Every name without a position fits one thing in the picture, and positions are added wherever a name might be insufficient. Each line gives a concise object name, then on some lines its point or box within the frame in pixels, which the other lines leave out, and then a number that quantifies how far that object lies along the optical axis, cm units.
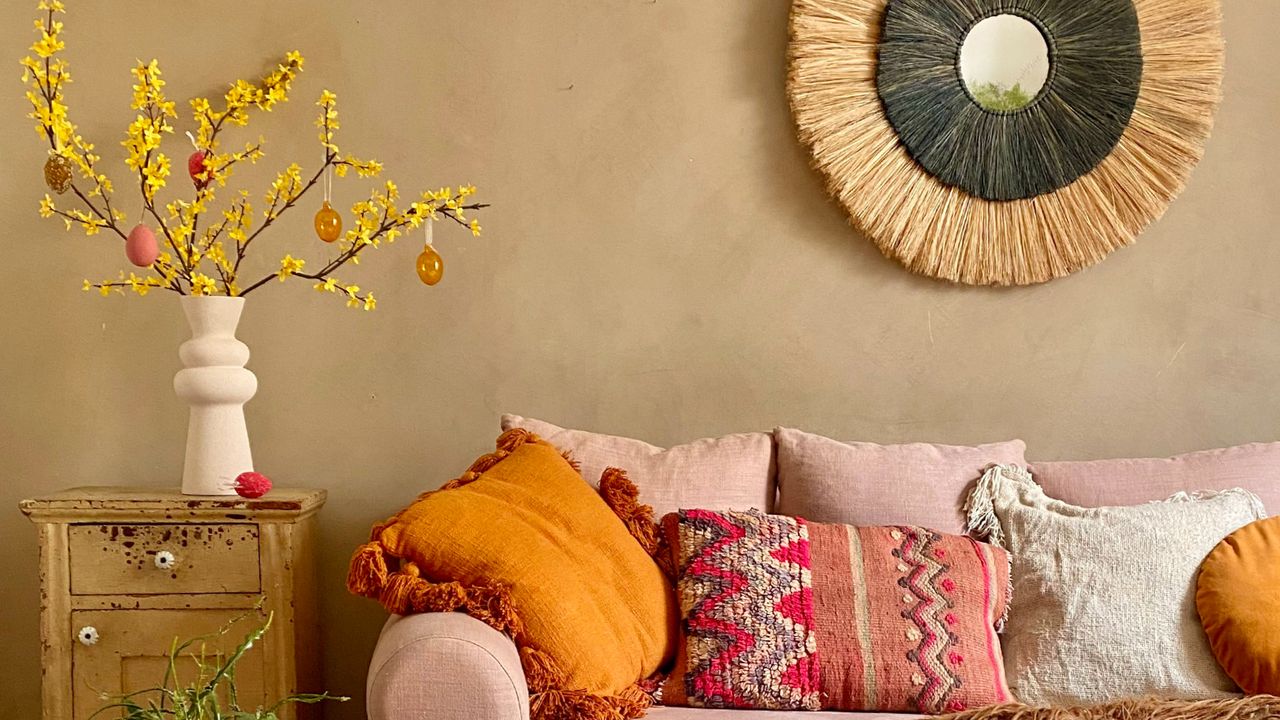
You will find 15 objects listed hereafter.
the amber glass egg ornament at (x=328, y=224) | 227
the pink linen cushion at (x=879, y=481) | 214
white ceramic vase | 224
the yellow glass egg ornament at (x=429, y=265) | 230
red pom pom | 219
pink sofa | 215
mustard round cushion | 183
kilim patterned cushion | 187
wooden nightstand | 217
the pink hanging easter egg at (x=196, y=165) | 226
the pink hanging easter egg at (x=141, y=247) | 218
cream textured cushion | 190
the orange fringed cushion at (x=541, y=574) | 171
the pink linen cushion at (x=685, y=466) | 217
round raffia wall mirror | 246
